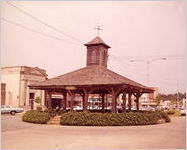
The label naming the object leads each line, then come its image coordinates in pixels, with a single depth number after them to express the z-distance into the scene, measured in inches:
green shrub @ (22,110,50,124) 881.2
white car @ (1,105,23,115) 1487.7
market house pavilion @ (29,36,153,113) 873.5
